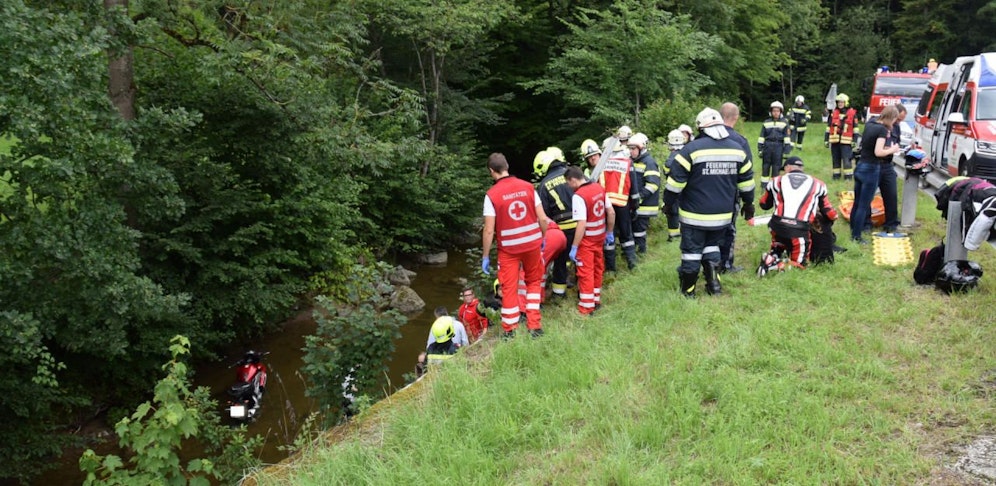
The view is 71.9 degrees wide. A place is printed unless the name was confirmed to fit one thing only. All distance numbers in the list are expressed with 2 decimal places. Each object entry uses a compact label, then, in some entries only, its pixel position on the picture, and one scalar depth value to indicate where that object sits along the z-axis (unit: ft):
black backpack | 22.94
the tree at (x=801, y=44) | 119.44
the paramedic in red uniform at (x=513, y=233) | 21.66
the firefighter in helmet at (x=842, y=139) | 43.60
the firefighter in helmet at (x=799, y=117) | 54.31
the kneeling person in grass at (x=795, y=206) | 24.39
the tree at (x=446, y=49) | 63.46
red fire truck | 64.90
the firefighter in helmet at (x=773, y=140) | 41.86
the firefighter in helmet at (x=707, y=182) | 22.68
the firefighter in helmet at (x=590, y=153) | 29.22
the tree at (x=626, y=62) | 75.92
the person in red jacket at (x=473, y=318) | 30.21
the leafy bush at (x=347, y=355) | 22.56
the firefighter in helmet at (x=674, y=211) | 34.78
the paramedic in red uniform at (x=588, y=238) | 24.68
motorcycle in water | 32.42
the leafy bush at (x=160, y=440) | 14.84
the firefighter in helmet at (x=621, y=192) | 30.14
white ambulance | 33.47
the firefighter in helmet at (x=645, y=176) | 32.53
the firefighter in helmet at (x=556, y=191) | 25.80
